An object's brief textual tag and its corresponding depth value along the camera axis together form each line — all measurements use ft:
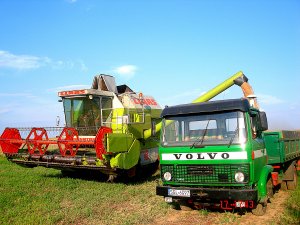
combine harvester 32.14
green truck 19.93
